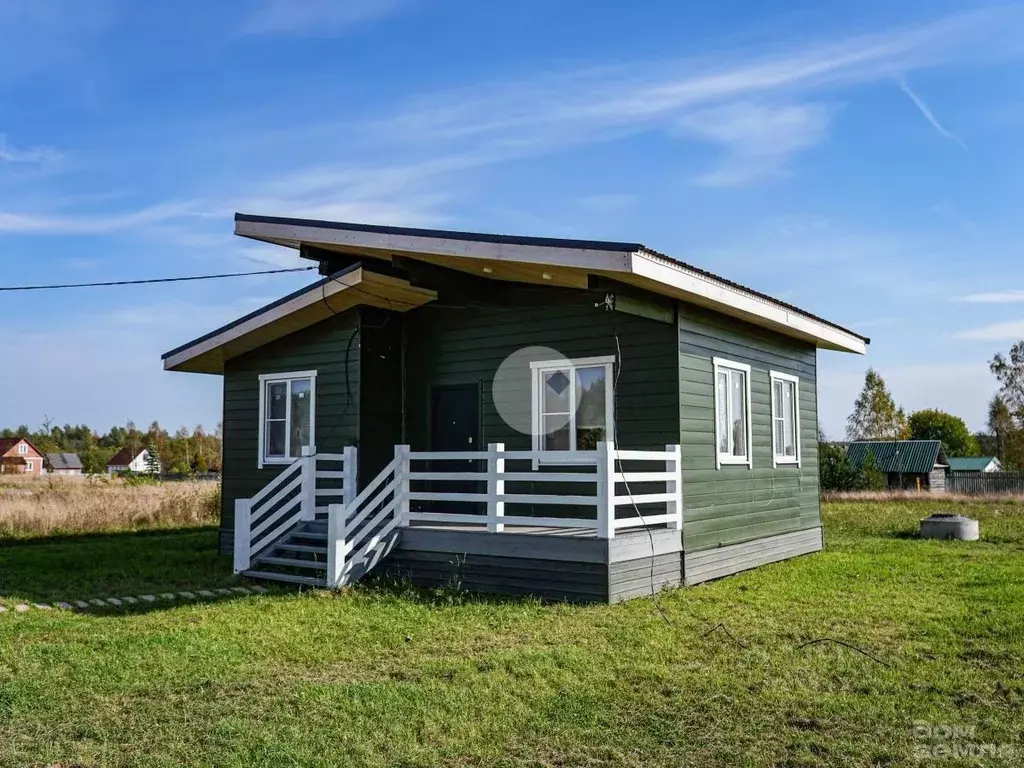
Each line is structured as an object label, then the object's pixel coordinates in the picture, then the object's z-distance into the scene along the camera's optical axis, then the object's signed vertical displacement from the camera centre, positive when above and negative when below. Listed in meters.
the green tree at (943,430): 68.38 +1.58
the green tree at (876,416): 50.38 +2.06
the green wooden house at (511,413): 9.48 +0.52
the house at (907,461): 44.88 -0.59
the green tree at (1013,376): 44.59 +3.81
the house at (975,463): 63.50 -0.97
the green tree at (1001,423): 48.53 +1.61
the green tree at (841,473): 31.77 -0.84
